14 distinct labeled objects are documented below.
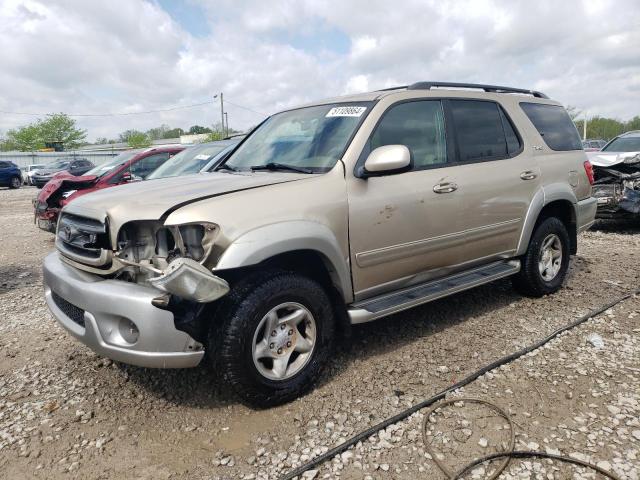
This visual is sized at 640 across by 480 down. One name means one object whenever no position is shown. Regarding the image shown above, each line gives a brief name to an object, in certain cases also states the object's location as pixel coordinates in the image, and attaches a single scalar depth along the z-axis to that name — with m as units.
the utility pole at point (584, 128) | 56.44
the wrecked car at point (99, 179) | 7.63
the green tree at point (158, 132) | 94.62
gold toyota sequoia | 2.67
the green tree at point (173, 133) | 94.94
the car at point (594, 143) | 24.36
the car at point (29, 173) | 27.64
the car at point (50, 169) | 24.62
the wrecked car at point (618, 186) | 8.05
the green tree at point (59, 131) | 70.62
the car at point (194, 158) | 7.42
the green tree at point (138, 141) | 64.88
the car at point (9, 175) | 25.67
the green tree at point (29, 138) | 70.88
